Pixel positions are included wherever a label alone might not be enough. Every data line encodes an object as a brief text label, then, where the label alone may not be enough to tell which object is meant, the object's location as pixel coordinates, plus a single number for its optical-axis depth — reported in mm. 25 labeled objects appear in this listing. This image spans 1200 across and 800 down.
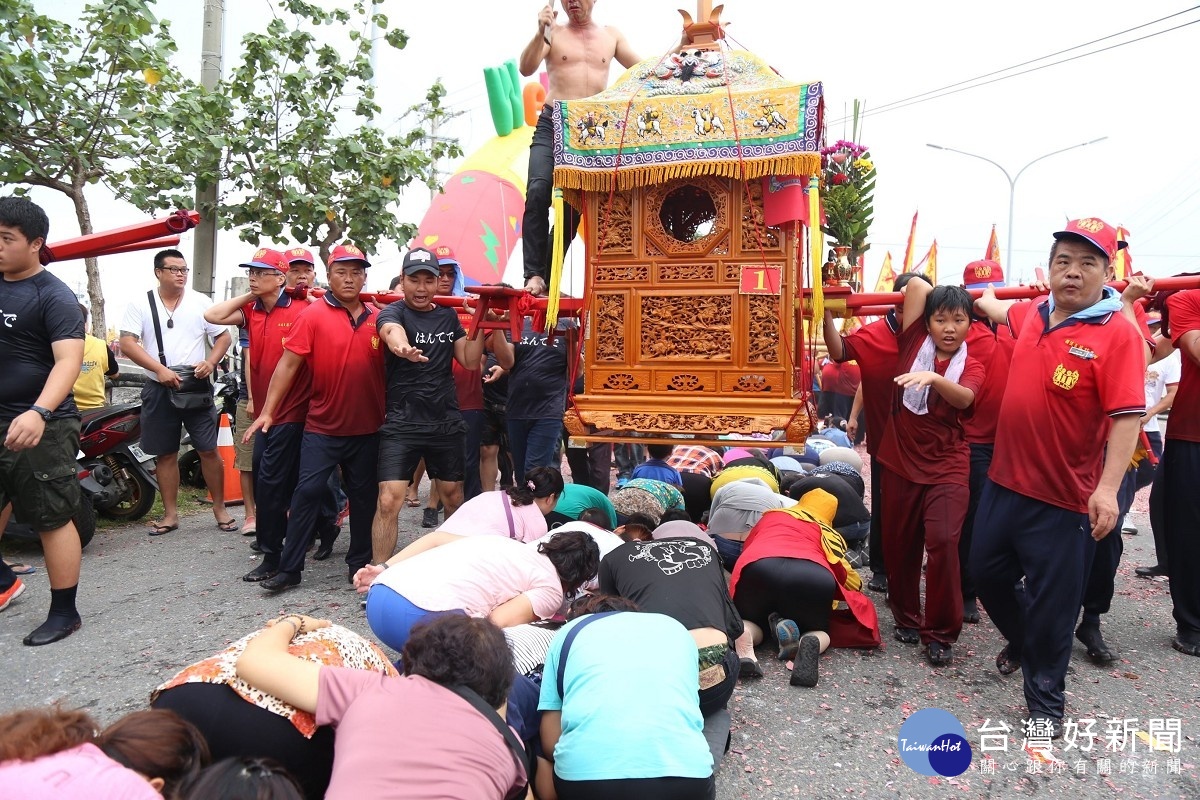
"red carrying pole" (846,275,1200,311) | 4177
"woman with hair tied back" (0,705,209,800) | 1622
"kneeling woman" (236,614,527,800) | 1852
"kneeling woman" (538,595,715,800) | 2242
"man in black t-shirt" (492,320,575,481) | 5895
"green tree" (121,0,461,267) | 7555
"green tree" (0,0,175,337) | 6613
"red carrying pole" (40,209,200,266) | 4301
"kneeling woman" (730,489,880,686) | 3795
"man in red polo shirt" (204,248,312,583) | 5051
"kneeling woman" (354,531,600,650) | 3225
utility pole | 7910
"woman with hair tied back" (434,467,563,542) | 4086
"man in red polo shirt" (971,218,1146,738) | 3156
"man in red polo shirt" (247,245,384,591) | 4816
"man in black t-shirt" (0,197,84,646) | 3766
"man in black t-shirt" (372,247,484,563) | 4754
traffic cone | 7281
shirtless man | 4973
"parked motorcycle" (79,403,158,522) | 5871
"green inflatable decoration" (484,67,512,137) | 14227
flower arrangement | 5348
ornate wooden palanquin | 4145
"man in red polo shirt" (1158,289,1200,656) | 4188
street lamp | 20692
